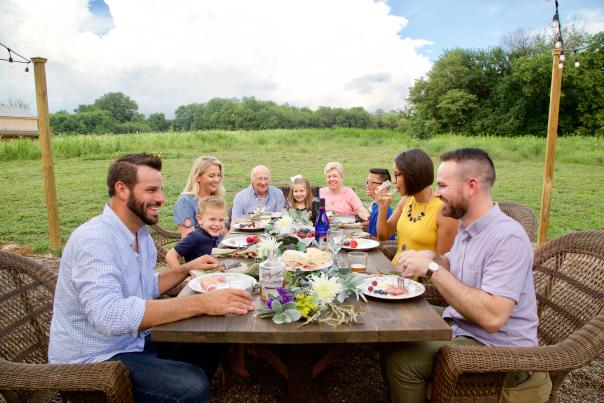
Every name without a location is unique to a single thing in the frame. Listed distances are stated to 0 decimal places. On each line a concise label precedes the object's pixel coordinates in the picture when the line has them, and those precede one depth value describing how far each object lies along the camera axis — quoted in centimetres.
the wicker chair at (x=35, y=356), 153
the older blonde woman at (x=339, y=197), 498
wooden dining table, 160
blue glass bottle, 313
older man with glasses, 493
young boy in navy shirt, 311
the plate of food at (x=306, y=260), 224
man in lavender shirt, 178
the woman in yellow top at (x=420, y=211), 276
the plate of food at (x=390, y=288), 195
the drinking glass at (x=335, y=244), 247
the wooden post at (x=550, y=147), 524
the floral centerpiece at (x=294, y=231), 263
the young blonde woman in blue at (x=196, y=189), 415
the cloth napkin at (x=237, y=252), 271
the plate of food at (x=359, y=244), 290
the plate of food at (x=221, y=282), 204
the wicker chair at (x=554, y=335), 164
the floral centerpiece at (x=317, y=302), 168
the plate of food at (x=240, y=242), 303
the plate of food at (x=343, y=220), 410
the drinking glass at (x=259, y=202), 501
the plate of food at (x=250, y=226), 380
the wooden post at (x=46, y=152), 536
